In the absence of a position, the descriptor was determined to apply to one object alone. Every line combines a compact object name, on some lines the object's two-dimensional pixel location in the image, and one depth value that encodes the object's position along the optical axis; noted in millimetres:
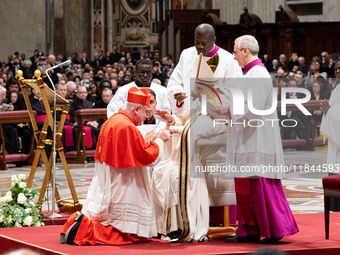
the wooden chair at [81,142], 25187
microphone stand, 13227
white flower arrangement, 12891
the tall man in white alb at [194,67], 11937
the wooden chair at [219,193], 11445
